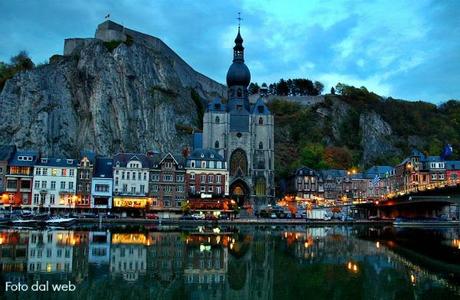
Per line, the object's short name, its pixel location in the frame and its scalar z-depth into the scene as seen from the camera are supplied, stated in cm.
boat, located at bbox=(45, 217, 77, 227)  5768
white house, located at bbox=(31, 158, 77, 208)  7425
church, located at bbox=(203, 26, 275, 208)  9144
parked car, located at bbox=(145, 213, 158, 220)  7215
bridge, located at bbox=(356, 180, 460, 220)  5118
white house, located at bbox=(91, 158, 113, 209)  7619
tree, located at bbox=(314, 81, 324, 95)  16900
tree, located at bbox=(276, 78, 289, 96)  16500
